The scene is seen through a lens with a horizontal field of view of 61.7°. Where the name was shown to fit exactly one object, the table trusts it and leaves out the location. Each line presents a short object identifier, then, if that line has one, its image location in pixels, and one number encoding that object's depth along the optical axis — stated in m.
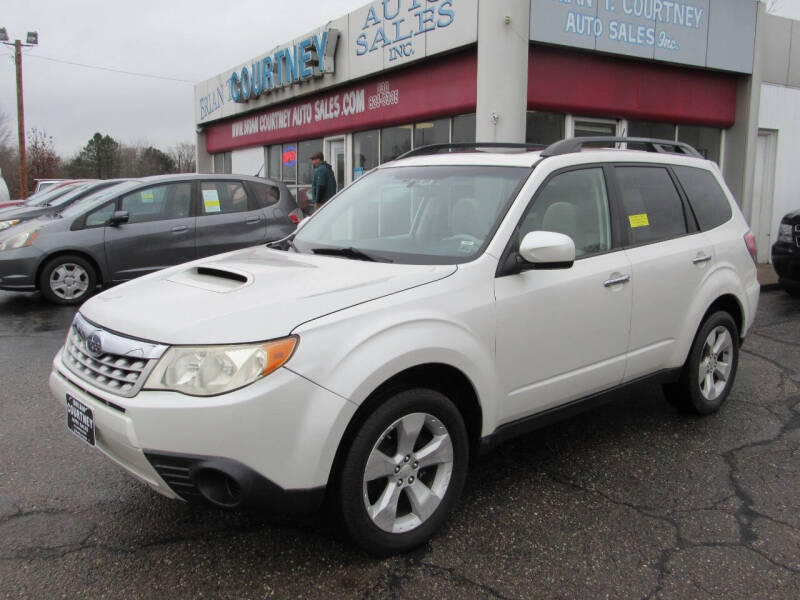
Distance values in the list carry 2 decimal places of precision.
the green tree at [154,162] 62.81
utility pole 29.75
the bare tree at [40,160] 40.15
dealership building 9.66
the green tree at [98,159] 59.72
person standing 12.58
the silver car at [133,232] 8.12
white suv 2.39
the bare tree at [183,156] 62.62
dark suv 8.45
